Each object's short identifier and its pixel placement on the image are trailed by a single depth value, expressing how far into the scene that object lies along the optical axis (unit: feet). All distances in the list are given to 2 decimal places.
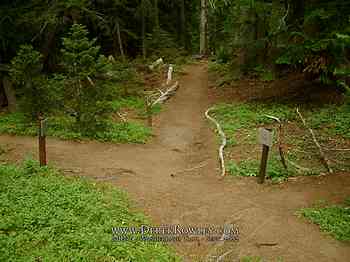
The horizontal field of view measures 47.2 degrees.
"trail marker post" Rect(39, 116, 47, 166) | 30.78
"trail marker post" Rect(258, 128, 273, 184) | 28.78
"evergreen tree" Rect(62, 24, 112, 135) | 41.75
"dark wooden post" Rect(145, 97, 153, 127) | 48.98
